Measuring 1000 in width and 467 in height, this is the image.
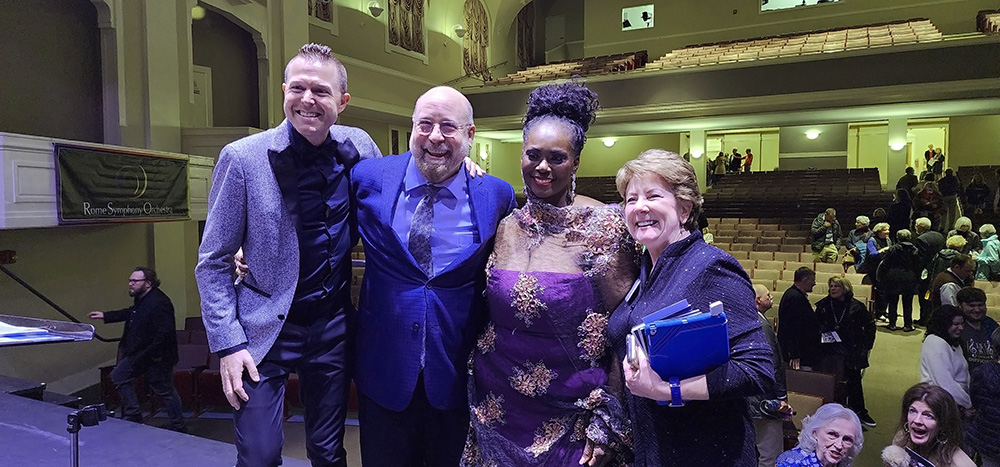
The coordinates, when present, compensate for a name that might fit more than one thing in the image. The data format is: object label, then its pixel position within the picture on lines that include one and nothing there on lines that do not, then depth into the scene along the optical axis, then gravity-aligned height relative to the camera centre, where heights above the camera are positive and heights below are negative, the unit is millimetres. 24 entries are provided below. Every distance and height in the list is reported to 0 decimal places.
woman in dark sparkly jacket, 1113 -229
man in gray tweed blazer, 1488 -134
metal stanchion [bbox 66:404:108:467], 1613 -561
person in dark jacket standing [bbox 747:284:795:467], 3045 -1096
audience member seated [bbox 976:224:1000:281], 6740 -592
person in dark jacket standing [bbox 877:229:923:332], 6777 -711
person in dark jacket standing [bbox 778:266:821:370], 4473 -899
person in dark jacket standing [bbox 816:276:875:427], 4453 -922
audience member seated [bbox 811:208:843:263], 8328 -309
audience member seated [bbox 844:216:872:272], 7609 -426
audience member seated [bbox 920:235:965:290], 6133 -468
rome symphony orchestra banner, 4828 +300
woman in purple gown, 1386 -249
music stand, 1140 -230
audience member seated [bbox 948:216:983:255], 6902 -306
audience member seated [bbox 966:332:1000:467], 2988 -1059
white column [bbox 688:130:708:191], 14250 +1557
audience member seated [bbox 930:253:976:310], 5457 -636
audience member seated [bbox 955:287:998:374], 3594 -740
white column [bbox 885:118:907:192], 12609 +1352
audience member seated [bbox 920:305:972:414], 3432 -884
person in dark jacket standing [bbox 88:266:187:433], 4660 -1037
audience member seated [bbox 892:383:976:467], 2551 -964
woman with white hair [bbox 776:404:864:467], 2404 -954
